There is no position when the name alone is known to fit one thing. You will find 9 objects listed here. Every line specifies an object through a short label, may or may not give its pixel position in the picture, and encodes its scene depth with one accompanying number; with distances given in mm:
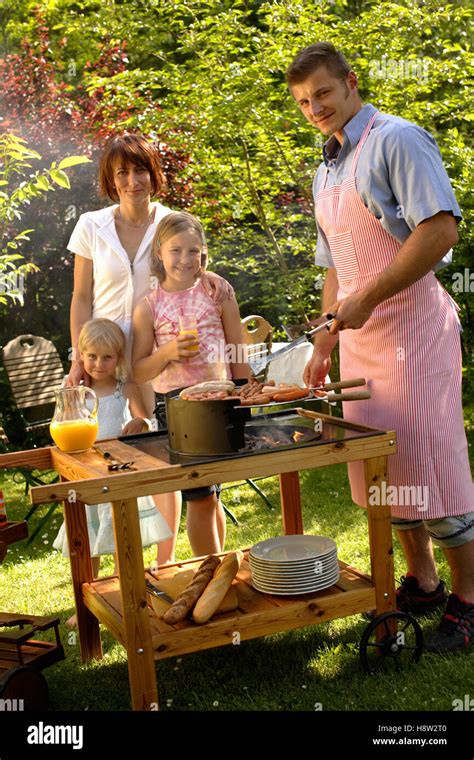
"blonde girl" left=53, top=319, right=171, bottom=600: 3748
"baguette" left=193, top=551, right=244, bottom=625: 2854
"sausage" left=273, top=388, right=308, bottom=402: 2691
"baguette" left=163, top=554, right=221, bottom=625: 2873
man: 2922
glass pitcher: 2939
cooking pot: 2674
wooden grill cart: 2635
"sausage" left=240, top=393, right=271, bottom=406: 2676
